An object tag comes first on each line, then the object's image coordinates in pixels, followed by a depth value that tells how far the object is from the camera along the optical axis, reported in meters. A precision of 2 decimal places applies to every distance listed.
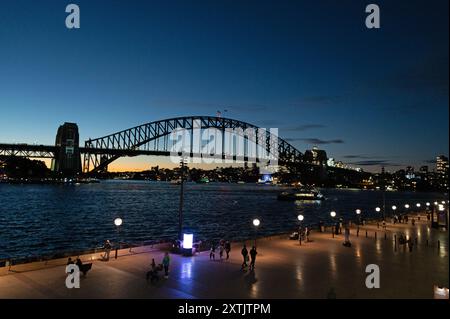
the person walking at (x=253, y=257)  15.12
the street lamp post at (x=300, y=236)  21.89
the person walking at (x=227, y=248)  17.48
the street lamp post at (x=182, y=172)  19.30
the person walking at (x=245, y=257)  15.23
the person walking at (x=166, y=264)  13.67
